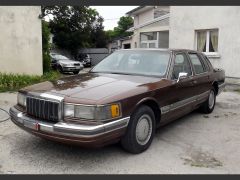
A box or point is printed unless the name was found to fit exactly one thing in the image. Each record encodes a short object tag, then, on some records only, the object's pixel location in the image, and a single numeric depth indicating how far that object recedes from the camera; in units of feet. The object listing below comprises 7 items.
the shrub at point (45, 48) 32.79
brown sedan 9.38
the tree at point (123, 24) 138.38
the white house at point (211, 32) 29.77
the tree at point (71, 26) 79.19
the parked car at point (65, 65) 51.93
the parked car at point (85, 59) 76.59
